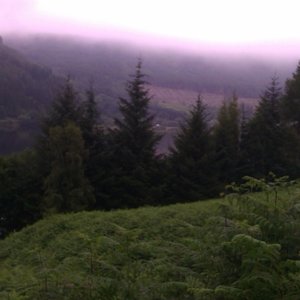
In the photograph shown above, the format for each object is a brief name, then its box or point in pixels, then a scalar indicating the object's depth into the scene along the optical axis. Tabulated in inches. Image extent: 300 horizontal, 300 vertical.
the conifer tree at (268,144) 1178.6
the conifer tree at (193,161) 1058.7
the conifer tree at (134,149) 1023.6
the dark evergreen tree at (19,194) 956.6
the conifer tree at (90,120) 1103.6
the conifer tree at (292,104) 1320.1
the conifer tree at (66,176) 876.0
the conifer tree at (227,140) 1154.6
